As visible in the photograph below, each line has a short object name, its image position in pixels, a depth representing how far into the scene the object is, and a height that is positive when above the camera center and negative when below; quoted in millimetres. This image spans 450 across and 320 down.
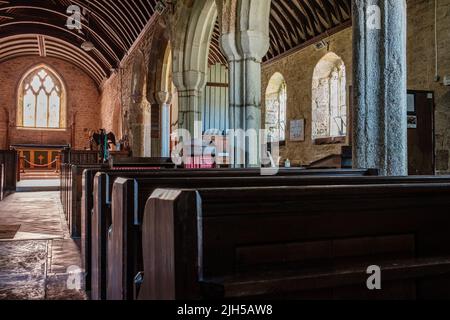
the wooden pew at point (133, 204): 1377 -114
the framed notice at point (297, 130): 10539 +975
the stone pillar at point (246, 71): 5691 +1319
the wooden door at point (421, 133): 6359 +541
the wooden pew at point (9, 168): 9109 +29
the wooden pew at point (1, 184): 7543 -259
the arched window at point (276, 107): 12094 +1773
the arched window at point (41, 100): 20078 +3271
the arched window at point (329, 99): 9586 +1629
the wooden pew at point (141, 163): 5092 +81
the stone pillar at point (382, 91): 3107 +571
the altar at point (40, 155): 18038 +625
